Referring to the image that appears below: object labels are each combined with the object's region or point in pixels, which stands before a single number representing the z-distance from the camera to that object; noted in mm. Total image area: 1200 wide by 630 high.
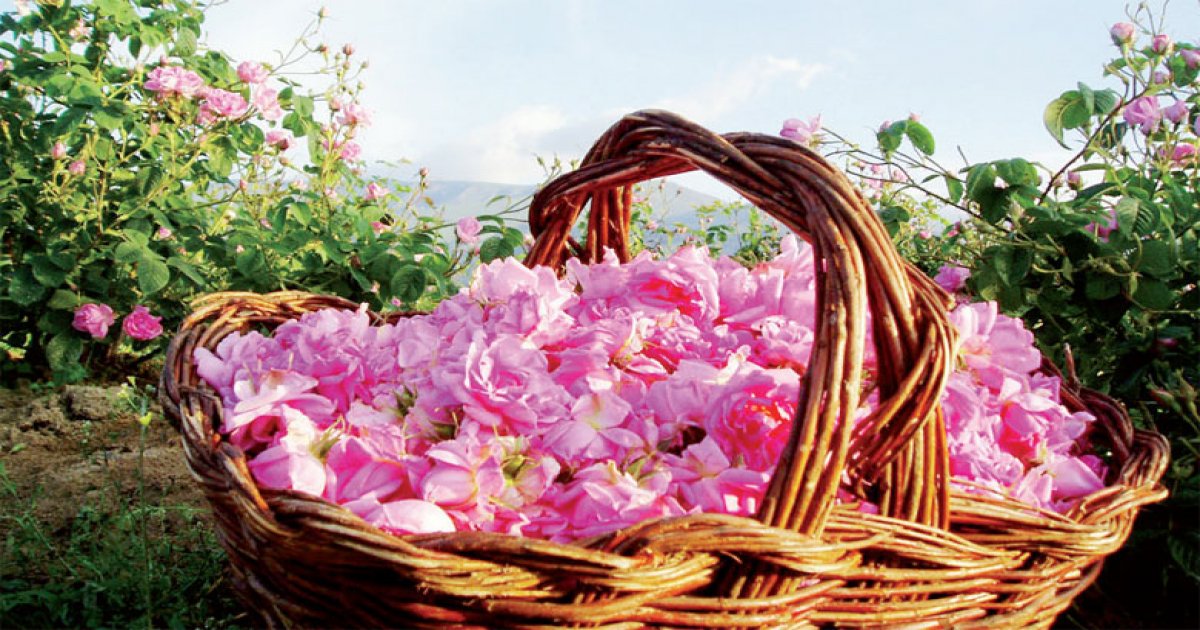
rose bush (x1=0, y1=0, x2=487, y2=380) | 2629
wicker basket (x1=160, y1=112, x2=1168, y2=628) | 810
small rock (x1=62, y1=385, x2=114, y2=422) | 2629
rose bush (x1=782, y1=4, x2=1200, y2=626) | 1714
